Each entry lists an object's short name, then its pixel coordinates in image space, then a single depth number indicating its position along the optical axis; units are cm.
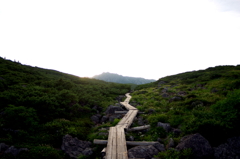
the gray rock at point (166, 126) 948
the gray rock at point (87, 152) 789
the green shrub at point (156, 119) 1084
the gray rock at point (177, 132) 878
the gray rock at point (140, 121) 1193
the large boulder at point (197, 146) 631
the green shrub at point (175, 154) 629
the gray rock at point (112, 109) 1648
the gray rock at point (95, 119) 1406
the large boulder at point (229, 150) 608
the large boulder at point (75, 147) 800
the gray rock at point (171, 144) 740
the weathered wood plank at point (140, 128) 1059
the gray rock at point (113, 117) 1388
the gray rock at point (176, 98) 1581
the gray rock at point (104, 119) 1420
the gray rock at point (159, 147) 747
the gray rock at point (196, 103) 1191
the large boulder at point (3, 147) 718
